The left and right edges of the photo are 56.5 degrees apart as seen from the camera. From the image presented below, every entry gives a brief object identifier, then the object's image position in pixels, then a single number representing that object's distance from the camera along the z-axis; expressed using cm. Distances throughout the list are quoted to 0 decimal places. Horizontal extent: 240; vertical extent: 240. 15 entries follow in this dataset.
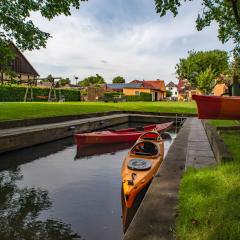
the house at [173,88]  11671
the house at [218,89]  5224
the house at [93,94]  4710
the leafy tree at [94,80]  10085
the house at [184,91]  7845
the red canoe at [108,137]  1310
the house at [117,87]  7449
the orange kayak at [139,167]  555
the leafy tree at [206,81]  5397
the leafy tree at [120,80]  10931
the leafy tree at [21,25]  1032
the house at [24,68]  4231
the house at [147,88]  7038
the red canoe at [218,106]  521
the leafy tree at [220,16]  735
